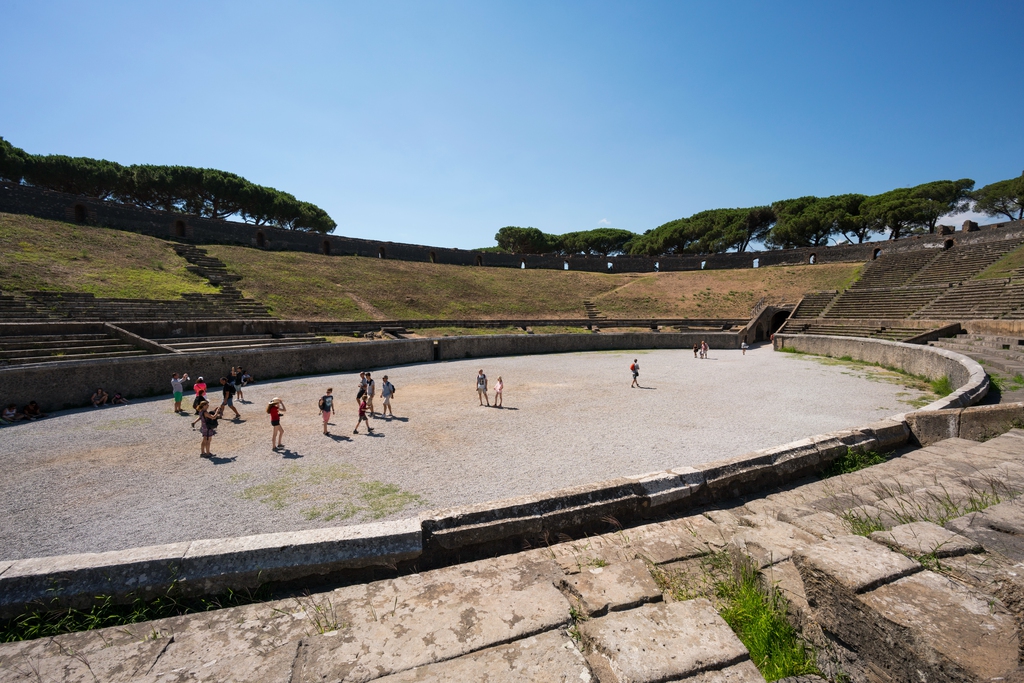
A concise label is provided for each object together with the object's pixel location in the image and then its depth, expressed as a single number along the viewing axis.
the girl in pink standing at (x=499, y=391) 13.88
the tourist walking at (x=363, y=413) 10.91
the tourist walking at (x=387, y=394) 12.74
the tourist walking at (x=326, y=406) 10.72
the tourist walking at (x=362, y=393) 11.27
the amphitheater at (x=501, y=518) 2.51
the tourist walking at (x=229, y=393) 11.99
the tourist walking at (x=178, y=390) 12.27
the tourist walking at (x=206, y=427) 8.99
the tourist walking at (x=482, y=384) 13.91
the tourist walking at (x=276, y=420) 9.44
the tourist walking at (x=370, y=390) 12.04
